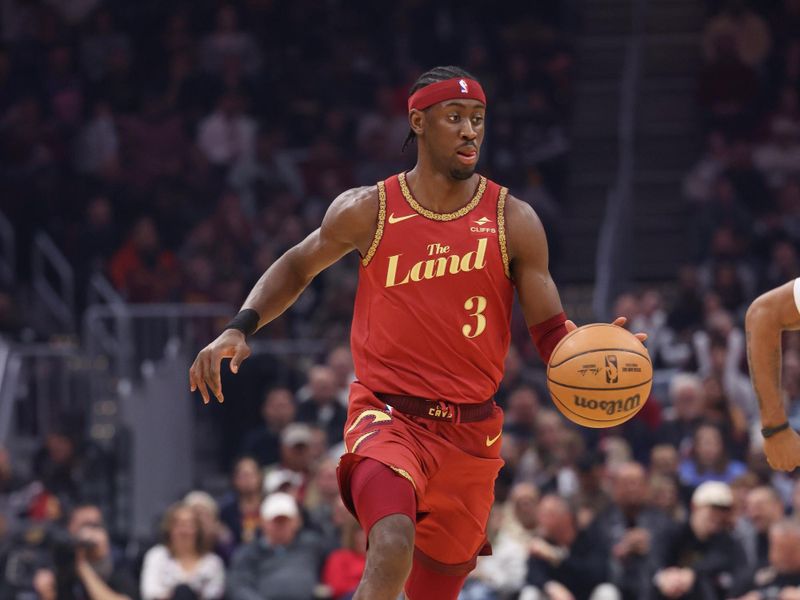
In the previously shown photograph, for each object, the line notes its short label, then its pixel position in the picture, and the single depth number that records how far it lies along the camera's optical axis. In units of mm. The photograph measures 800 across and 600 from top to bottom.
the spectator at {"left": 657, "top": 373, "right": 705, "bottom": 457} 13703
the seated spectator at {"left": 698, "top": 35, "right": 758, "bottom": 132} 18844
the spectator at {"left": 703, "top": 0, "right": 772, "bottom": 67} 19109
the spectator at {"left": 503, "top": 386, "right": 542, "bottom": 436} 14062
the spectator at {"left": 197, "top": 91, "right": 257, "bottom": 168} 19000
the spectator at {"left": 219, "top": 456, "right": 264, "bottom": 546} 13078
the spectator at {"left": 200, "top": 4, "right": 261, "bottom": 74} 19766
